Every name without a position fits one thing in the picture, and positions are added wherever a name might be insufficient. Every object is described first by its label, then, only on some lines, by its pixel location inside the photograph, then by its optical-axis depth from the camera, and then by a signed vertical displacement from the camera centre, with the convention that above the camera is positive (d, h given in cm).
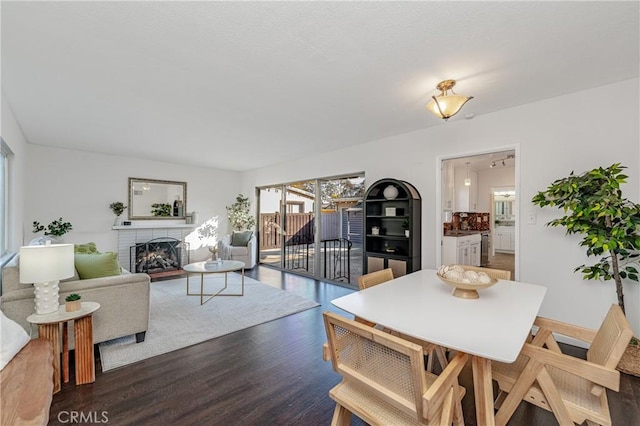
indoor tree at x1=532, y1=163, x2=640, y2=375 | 213 -8
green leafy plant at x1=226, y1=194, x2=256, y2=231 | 687 -6
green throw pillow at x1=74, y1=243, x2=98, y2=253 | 343 -47
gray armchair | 596 -86
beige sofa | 212 -76
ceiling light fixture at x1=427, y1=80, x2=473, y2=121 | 231 +94
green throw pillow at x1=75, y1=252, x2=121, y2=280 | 263 -52
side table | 195 -96
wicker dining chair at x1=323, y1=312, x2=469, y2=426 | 102 -70
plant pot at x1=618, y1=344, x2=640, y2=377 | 216 -119
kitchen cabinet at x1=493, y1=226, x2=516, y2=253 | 782 -75
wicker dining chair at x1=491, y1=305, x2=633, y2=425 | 117 -81
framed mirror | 582 +30
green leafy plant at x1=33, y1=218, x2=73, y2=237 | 472 -27
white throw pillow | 147 -73
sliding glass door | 512 -25
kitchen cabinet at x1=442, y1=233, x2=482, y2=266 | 461 -67
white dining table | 121 -56
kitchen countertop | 494 -40
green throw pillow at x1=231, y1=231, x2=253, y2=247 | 624 -58
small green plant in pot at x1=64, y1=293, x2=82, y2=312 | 206 -69
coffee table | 393 -82
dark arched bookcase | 373 -21
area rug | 258 -128
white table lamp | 189 -40
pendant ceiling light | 660 +77
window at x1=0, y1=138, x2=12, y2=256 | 320 +20
